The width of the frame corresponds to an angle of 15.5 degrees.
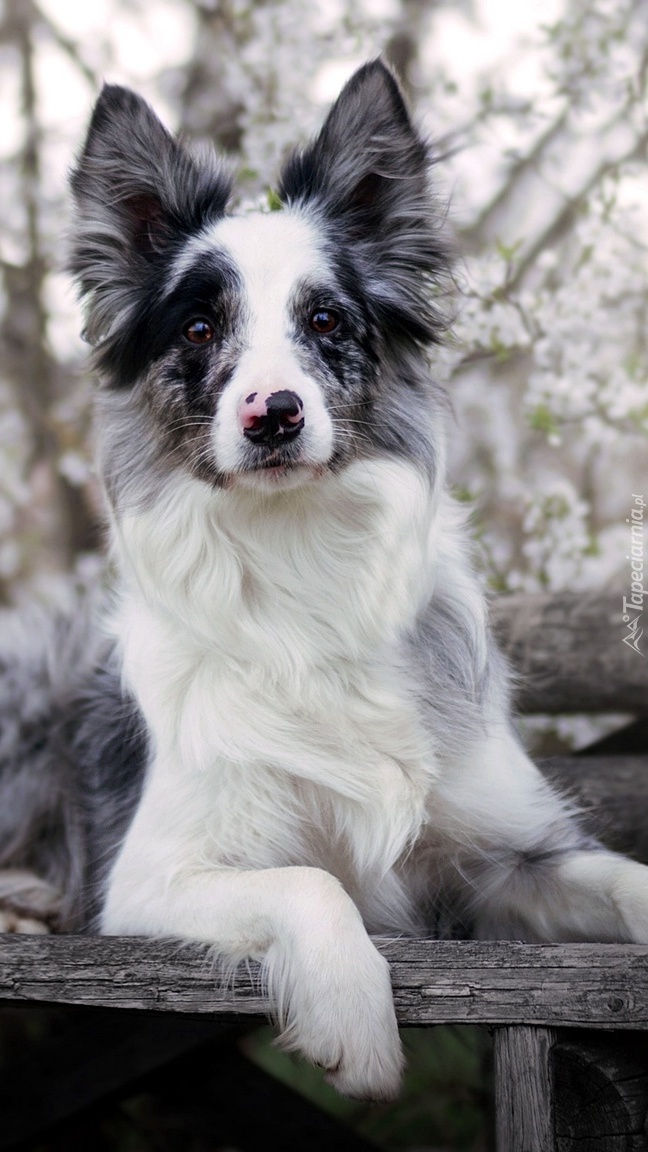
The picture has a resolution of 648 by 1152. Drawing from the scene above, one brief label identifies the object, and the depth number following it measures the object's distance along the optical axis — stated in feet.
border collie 3.94
